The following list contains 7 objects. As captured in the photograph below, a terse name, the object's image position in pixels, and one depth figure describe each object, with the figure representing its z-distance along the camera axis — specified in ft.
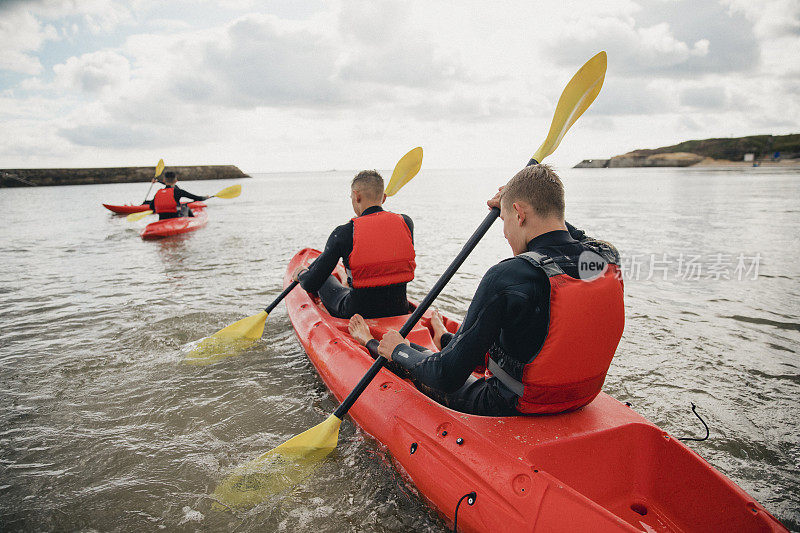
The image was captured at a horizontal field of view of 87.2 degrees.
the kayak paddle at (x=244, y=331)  15.14
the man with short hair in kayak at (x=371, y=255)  12.05
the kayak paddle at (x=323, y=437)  8.84
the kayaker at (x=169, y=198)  39.11
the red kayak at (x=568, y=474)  5.82
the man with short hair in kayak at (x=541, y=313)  5.99
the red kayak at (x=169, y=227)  38.57
